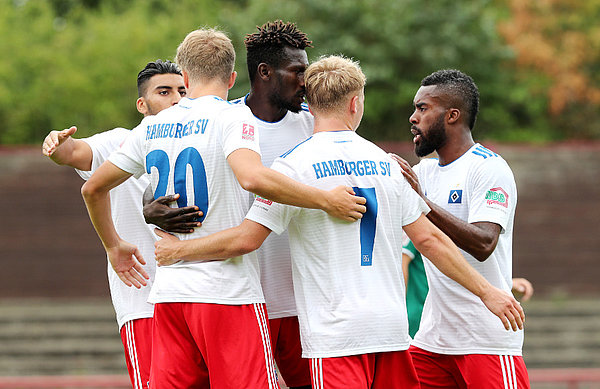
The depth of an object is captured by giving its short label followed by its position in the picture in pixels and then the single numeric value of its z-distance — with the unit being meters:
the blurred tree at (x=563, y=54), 46.12
